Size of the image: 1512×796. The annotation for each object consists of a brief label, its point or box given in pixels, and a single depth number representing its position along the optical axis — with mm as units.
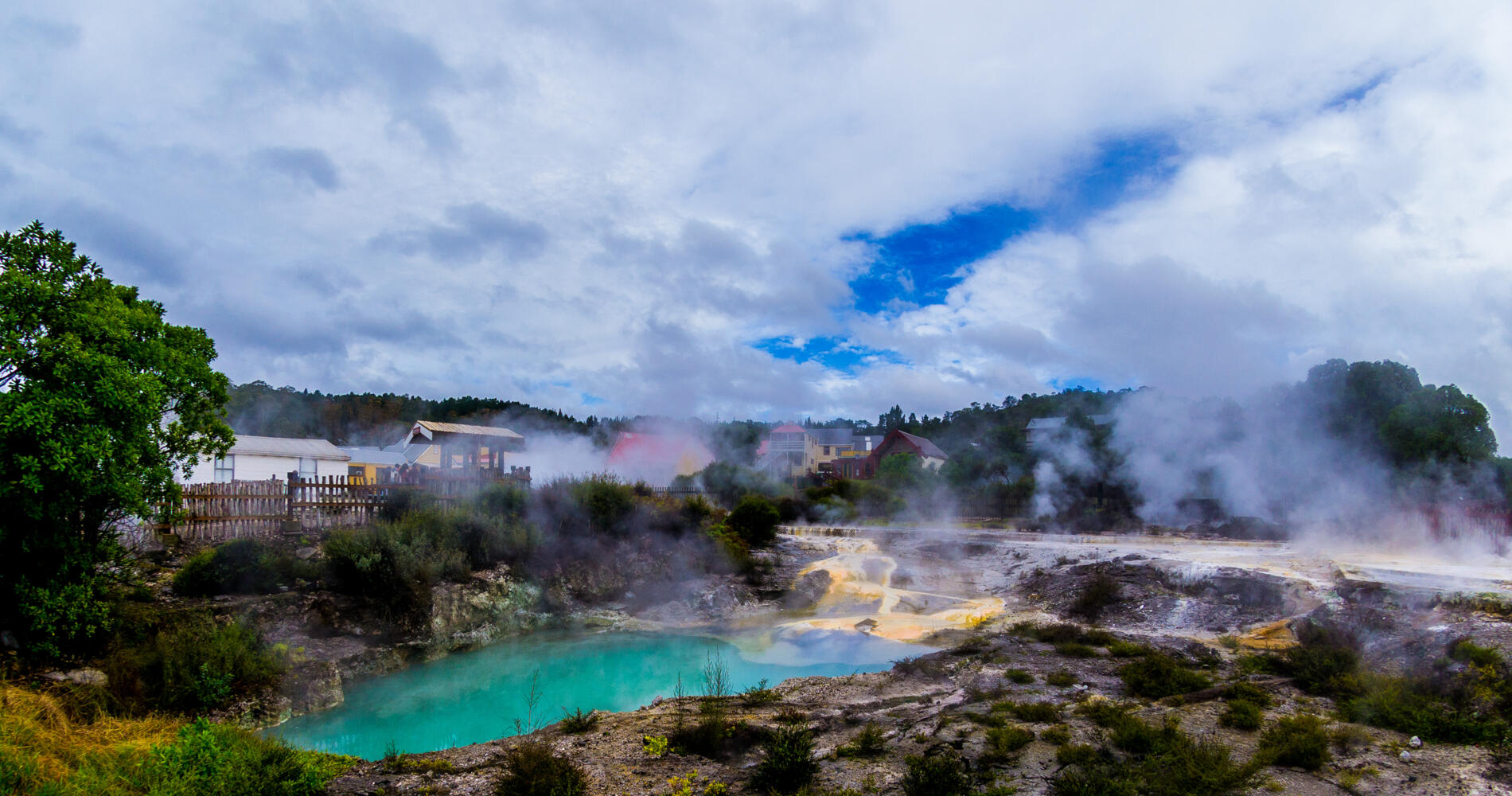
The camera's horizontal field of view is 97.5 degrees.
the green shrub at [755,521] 25906
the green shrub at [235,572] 12352
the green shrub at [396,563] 14133
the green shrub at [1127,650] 11781
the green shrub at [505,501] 18688
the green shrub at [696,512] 23500
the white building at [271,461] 25609
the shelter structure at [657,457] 43000
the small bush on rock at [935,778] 6180
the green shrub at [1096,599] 16438
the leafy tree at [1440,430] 23125
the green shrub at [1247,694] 8781
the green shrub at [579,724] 8625
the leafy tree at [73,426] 7863
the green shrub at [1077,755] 6910
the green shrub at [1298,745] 6781
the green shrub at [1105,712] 8109
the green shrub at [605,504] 20688
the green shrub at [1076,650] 11896
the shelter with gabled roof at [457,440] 36188
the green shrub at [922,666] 11859
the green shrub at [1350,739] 7172
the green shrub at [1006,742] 7242
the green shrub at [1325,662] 9312
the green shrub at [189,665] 9047
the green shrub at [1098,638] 12586
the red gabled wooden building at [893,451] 55375
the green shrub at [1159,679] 9602
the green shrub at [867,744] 7508
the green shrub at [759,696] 10000
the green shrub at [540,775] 6230
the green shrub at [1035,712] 8414
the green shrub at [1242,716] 7938
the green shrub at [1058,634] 13031
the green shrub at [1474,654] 8477
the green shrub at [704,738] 7613
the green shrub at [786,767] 6612
